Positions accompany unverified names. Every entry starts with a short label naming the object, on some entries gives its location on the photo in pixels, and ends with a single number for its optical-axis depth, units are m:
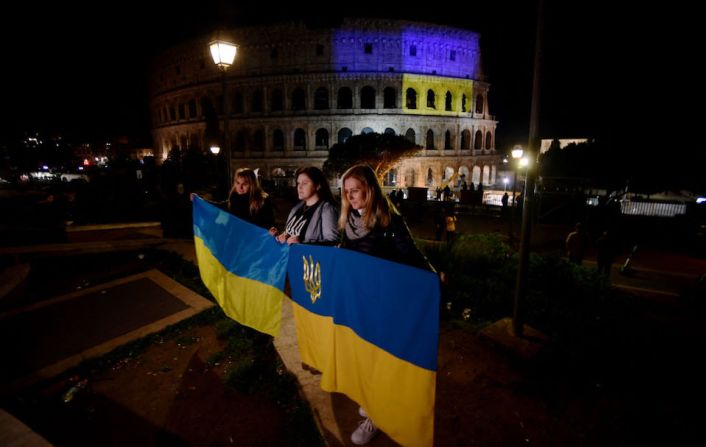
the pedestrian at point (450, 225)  13.05
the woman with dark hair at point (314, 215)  3.83
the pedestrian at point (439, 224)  14.81
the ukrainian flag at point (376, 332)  2.56
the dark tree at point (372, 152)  29.84
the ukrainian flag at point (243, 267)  4.07
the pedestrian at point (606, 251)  9.52
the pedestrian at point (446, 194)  22.23
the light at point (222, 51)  7.31
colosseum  43.72
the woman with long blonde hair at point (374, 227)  3.23
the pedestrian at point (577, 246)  9.56
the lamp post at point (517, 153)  17.44
